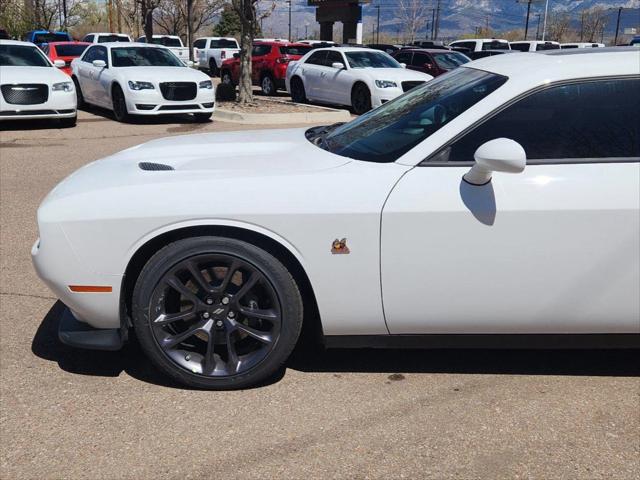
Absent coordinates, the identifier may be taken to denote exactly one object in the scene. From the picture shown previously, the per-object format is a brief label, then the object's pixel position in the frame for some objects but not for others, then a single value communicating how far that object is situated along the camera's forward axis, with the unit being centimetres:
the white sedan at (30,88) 1235
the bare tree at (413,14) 6744
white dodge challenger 328
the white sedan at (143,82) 1351
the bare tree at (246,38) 1633
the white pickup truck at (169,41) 3238
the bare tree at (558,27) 6731
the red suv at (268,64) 2128
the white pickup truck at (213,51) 3062
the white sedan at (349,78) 1547
